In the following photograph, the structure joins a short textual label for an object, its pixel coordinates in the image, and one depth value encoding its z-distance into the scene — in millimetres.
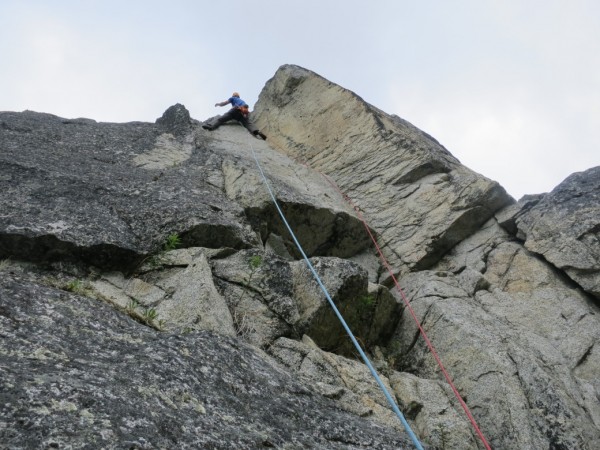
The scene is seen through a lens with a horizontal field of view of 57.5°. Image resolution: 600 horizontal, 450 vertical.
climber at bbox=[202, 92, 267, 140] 14914
